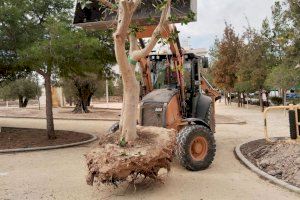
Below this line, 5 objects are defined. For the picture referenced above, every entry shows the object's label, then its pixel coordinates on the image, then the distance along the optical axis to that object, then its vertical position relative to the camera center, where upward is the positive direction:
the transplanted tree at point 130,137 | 5.21 -0.78
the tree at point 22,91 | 31.23 +1.10
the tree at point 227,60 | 29.07 +3.36
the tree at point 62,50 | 8.75 +1.47
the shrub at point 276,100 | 28.35 -0.71
